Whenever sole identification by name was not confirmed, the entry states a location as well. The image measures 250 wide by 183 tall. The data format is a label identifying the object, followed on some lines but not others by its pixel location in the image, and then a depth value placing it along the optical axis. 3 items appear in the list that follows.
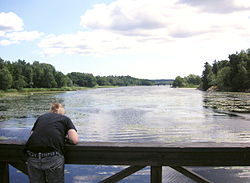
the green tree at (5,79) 93.86
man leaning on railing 3.51
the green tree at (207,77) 127.66
